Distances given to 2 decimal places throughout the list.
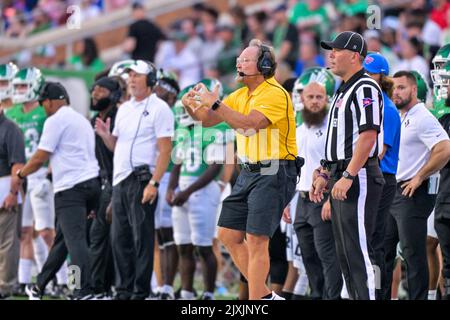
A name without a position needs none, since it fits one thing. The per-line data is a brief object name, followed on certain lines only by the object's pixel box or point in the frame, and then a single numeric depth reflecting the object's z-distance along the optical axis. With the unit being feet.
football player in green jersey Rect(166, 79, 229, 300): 42.32
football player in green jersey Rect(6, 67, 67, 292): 43.91
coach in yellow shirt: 31.53
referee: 30.04
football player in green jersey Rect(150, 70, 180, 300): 43.39
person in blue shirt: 32.68
